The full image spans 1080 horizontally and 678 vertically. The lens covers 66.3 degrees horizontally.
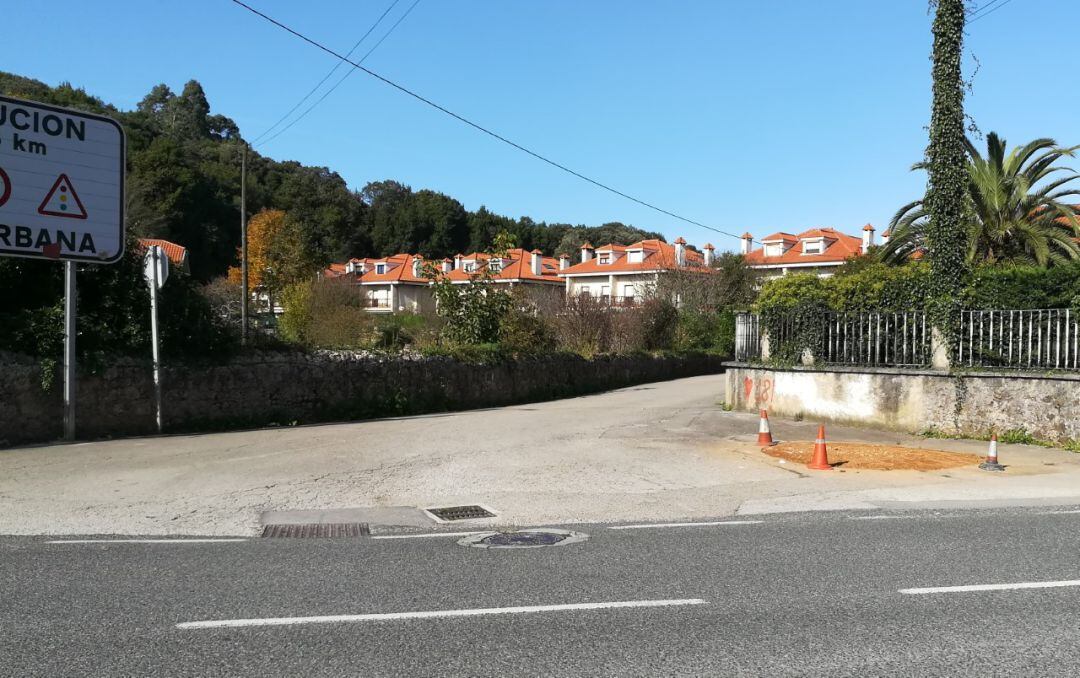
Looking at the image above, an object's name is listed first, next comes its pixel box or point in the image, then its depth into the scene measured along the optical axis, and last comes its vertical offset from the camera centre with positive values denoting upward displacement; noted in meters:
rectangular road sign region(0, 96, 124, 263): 13.05 +2.28
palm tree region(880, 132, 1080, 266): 23.75 +3.36
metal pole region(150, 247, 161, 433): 13.87 +0.40
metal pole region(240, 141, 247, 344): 33.06 +3.78
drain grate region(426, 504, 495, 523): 8.60 -2.03
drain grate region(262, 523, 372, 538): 7.91 -2.02
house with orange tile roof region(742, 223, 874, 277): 61.16 +5.62
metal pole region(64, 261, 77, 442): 13.19 -0.40
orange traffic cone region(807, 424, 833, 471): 11.46 -1.87
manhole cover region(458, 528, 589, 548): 7.29 -1.96
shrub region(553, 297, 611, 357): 29.86 -0.08
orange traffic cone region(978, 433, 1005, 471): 11.32 -1.89
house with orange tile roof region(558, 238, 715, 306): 63.31 +4.86
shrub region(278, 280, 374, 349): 26.62 +0.32
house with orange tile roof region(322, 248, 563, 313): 78.69 +4.76
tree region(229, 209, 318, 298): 52.48 +4.66
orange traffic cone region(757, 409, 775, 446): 13.63 -1.85
